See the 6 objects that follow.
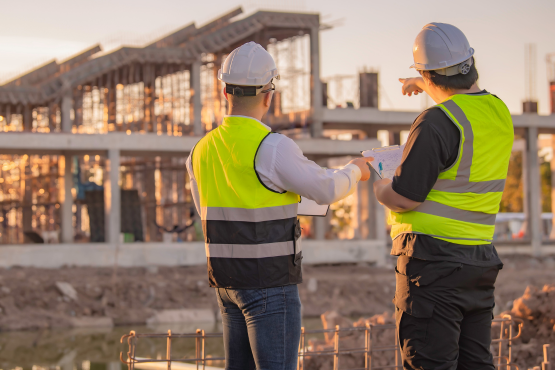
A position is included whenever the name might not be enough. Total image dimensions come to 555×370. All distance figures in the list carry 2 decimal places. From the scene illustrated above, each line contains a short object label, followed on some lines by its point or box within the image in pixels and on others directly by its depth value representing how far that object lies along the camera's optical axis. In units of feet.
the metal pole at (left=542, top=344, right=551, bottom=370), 29.51
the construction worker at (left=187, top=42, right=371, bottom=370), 15.64
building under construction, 159.33
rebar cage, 25.76
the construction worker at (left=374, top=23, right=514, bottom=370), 15.97
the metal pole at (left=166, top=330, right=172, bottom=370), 25.72
